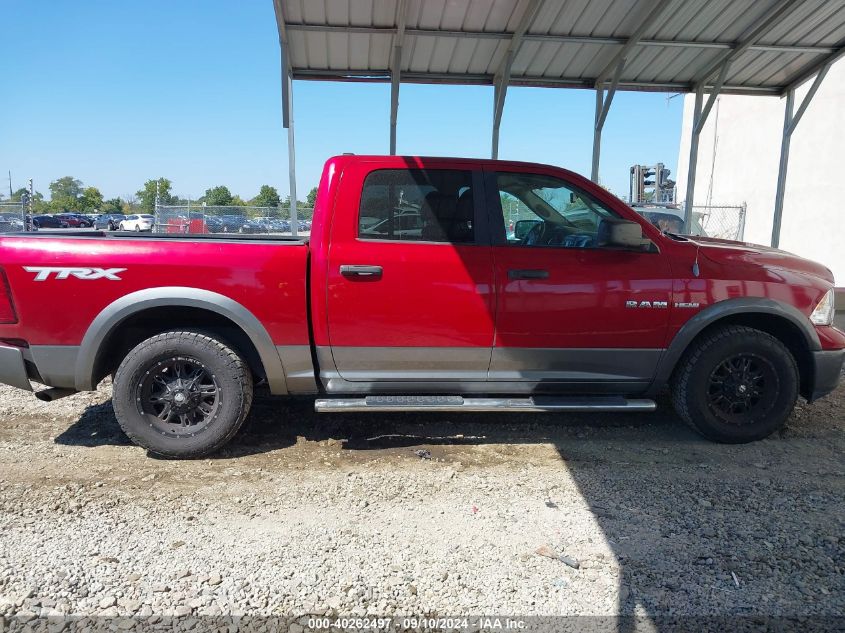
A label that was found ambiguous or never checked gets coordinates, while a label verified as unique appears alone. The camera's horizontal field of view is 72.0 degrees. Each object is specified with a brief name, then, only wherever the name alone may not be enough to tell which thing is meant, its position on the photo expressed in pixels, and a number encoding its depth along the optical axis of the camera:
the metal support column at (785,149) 8.82
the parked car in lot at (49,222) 43.37
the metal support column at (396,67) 6.96
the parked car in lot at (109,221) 49.47
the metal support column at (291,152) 7.61
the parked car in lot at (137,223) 44.97
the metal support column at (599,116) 8.38
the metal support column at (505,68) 6.89
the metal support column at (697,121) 8.38
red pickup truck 3.71
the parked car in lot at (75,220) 48.37
